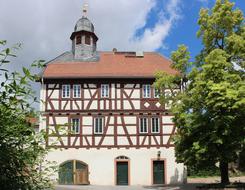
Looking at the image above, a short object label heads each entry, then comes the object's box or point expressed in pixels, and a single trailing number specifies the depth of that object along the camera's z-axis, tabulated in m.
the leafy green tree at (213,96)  13.10
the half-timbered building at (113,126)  19.35
